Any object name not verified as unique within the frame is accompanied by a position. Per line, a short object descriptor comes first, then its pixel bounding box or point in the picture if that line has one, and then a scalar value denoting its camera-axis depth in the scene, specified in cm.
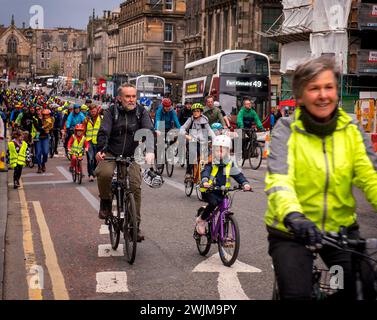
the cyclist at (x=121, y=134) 865
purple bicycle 804
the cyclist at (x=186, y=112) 2298
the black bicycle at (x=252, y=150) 2020
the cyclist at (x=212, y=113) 1675
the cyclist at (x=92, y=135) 1745
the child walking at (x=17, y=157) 1603
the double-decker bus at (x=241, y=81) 3278
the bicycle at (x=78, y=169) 1697
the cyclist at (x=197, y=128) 1422
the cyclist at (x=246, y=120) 2006
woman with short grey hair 382
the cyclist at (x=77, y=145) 1719
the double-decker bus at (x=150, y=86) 6338
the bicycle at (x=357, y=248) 367
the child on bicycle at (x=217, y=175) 848
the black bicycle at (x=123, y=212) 827
